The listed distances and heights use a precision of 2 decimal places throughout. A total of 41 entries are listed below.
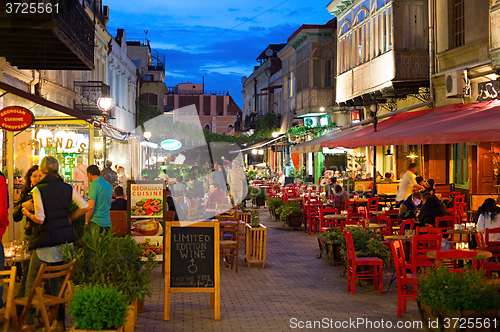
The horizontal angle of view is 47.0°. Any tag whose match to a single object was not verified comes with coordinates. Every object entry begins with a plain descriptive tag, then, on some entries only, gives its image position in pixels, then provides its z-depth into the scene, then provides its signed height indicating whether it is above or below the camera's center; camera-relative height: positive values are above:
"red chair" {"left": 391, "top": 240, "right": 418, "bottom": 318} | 7.35 -1.30
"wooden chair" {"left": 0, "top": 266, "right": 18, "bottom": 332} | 5.41 -1.16
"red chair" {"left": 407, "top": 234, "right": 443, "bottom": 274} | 7.79 -1.02
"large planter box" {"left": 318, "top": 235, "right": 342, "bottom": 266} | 11.34 -1.46
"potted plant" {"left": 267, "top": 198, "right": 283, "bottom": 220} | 20.00 -0.86
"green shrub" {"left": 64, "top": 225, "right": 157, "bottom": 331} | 6.42 -0.97
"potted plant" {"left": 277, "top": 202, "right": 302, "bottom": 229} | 17.59 -1.10
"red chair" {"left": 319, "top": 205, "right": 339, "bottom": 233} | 13.57 -1.09
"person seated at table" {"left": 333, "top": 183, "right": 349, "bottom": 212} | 16.55 -0.58
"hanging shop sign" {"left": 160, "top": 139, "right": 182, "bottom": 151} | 29.61 +1.86
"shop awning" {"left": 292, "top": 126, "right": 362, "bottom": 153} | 20.12 +1.28
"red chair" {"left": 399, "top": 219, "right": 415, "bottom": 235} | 10.79 -0.86
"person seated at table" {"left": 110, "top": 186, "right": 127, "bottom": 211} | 11.45 -0.48
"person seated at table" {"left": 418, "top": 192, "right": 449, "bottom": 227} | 11.48 -0.63
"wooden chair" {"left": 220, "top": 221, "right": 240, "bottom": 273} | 11.04 -1.20
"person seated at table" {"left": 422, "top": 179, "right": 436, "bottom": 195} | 15.72 -0.22
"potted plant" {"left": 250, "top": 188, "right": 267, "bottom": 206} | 26.81 -0.77
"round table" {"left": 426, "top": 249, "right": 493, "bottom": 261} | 7.55 -1.00
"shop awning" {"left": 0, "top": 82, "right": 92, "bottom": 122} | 8.73 +1.43
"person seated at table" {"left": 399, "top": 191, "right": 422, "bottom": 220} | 12.95 -0.65
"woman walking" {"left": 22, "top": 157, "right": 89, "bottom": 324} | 6.51 -0.48
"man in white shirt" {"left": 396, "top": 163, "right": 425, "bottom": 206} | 15.31 -0.20
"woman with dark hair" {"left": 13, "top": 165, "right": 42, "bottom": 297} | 6.79 -0.29
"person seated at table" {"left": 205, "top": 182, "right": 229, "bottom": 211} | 14.33 -0.49
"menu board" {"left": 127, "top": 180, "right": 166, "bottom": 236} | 10.62 -0.48
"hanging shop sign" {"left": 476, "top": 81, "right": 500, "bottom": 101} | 15.21 +2.39
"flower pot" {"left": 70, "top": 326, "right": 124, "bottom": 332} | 5.56 -1.45
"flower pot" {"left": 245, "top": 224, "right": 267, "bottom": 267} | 11.42 -1.31
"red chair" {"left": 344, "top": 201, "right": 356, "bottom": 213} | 16.43 -0.78
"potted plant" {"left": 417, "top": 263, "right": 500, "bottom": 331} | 5.48 -1.17
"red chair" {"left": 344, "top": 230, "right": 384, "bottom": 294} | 8.96 -1.38
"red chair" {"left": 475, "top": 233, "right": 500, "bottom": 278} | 8.15 -1.25
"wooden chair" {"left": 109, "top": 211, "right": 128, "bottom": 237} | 11.04 -0.77
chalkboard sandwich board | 7.46 -1.04
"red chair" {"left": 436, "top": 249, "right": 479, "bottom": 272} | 7.12 -0.95
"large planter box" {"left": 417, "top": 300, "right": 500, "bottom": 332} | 5.45 -1.35
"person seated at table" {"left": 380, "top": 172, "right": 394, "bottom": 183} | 20.39 -0.01
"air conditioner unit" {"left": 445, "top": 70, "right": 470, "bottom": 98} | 16.48 +2.71
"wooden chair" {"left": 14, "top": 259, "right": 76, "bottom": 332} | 5.68 -1.26
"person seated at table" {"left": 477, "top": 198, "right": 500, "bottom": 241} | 9.66 -0.64
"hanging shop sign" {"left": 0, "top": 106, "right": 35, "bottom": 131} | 10.33 +1.13
